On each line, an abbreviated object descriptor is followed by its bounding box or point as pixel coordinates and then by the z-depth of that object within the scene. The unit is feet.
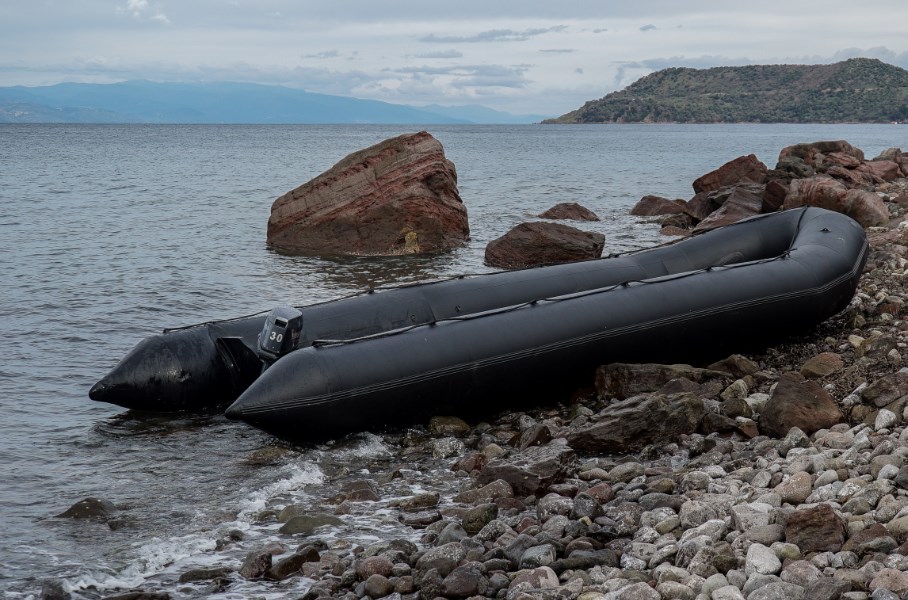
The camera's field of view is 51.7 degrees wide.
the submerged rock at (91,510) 22.12
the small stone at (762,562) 14.71
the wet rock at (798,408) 22.54
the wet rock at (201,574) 18.78
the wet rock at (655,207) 79.00
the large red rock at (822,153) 75.77
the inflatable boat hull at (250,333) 28.76
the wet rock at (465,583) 16.69
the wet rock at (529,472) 21.71
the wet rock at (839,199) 52.49
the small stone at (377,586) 17.31
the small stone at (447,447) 25.82
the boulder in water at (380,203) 59.57
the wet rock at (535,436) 25.63
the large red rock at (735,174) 75.72
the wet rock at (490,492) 21.67
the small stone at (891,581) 13.03
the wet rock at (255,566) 18.81
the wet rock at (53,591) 18.10
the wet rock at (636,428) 24.53
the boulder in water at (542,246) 52.80
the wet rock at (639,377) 28.76
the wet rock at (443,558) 17.80
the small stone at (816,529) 15.21
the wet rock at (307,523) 21.03
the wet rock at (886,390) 22.18
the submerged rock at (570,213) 78.14
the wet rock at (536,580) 16.26
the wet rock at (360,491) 22.82
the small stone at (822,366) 27.53
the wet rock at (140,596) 17.69
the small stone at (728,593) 13.99
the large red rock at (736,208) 57.00
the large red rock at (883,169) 75.51
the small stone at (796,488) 17.67
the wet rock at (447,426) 27.27
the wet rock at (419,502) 22.26
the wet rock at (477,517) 20.07
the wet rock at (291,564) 18.71
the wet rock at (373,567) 17.93
